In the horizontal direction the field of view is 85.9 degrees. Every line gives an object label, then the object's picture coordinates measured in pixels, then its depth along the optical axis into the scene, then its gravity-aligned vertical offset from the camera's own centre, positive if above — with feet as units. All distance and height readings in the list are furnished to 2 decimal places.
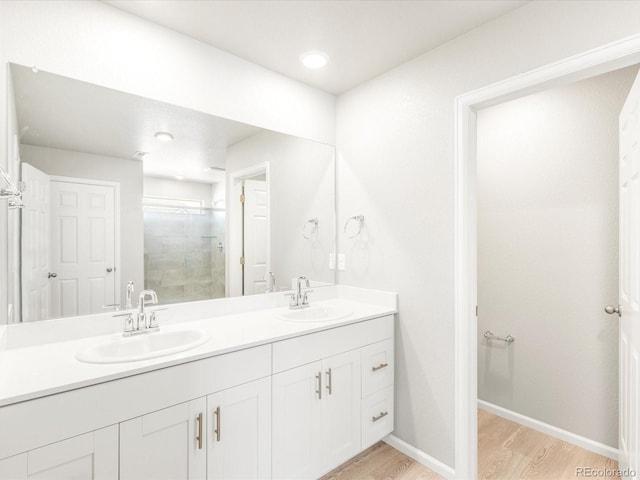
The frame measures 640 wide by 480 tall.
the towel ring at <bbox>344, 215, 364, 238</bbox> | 7.79 +0.33
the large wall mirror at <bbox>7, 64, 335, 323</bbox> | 4.78 +0.66
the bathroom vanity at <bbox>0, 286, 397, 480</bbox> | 3.46 -2.02
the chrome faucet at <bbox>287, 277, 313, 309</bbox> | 7.32 -1.25
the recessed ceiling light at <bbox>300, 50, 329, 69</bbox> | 6.54 +3.52
